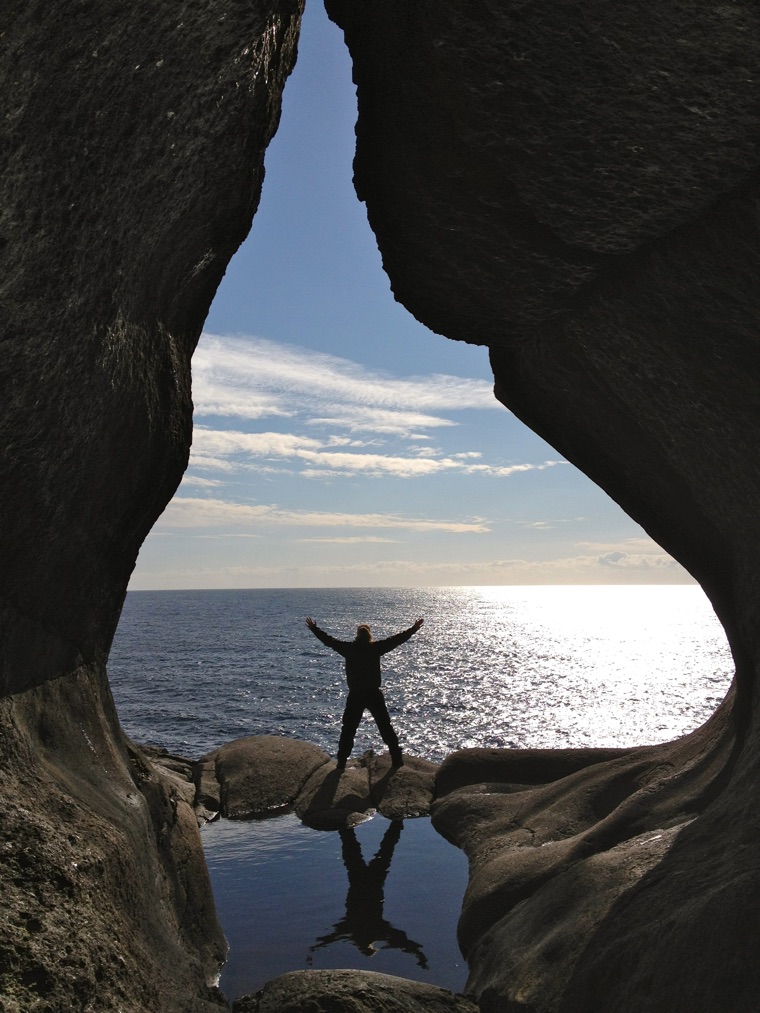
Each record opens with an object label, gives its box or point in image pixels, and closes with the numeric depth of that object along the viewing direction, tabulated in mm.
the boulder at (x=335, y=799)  12641
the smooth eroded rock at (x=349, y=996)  6145
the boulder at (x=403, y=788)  13352
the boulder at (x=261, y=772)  13503
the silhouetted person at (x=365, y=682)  14672
